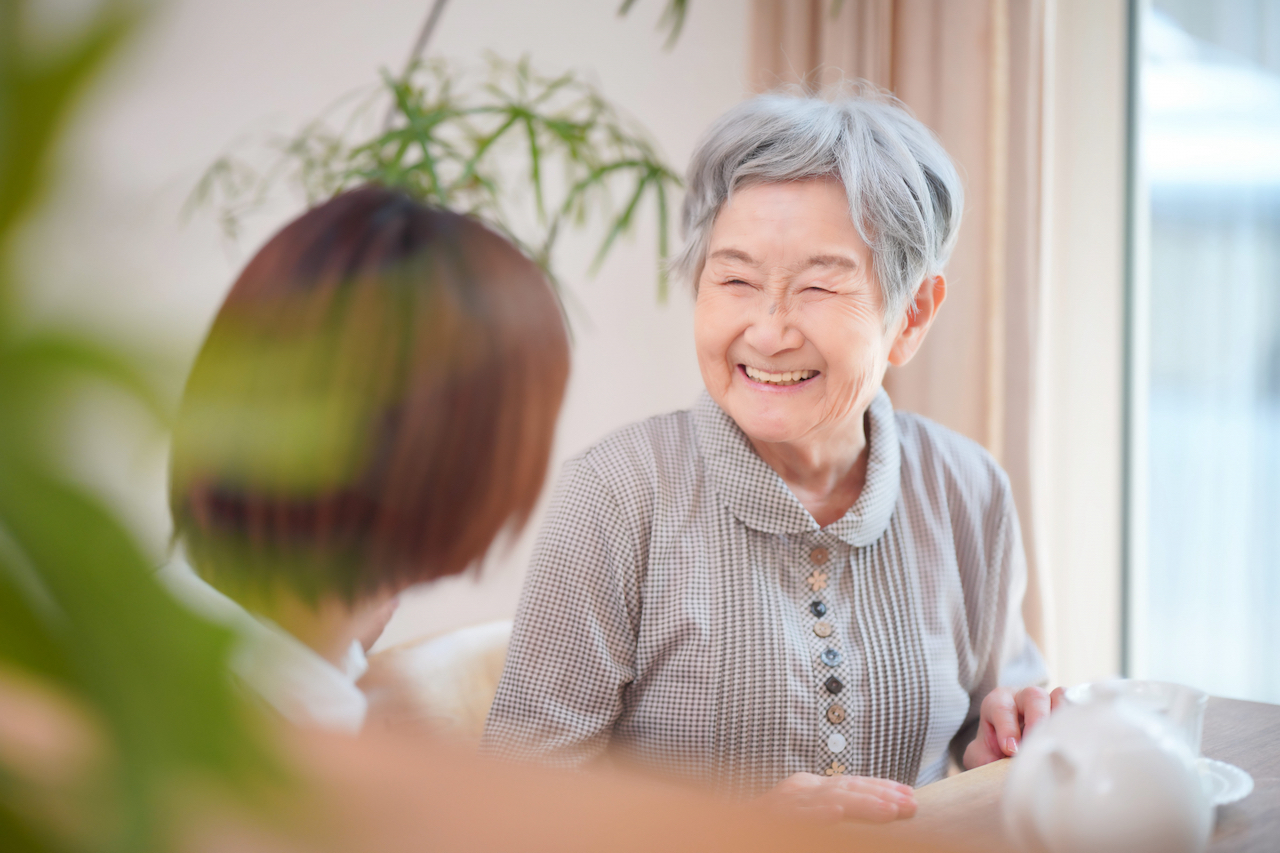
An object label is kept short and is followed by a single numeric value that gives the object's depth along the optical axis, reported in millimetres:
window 2637
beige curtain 2701
